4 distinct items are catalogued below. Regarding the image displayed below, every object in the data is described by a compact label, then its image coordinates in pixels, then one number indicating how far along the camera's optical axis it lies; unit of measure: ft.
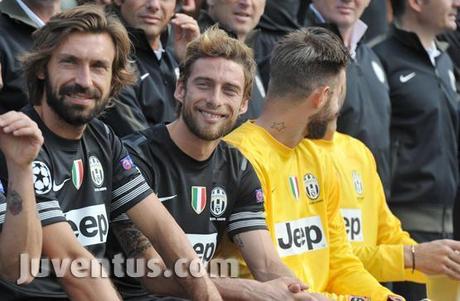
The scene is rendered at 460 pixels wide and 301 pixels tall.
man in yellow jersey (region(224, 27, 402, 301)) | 29.61
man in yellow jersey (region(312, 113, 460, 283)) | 30.56
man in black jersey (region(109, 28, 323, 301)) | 26.59
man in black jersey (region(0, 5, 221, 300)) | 24.47
